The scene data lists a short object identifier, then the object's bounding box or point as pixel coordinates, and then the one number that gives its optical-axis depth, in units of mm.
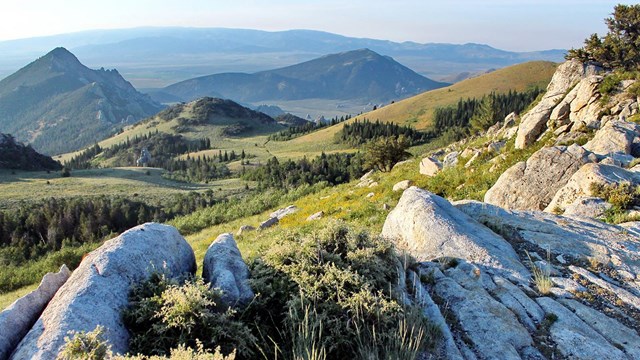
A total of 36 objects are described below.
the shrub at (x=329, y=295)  6785
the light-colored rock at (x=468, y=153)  32197
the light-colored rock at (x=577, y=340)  7621
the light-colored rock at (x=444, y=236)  10703
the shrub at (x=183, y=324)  6141
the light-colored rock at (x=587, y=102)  27445
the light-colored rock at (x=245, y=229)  30234
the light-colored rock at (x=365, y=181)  41681
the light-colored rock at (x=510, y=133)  33709
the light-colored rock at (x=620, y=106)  26684
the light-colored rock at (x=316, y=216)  27681
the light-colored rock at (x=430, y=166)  32881
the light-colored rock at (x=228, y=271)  7320
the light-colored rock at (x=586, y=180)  15703
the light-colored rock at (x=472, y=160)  28891
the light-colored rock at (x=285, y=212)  34494
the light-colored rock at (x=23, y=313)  6035
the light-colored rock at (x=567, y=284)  9827
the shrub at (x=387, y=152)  50062
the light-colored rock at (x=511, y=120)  44969
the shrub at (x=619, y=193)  14812
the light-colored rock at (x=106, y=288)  5809
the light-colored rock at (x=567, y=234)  11488
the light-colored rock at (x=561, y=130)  26864
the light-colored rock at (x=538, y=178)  17672
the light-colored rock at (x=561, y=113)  28766
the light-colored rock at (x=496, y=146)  29316
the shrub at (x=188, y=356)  5047
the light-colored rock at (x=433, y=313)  7270
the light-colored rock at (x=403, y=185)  28425
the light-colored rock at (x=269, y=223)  30775
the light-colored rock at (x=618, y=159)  18688
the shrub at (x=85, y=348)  5121
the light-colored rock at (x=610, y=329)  7938
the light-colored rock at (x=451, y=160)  32713
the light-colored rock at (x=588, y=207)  14898
